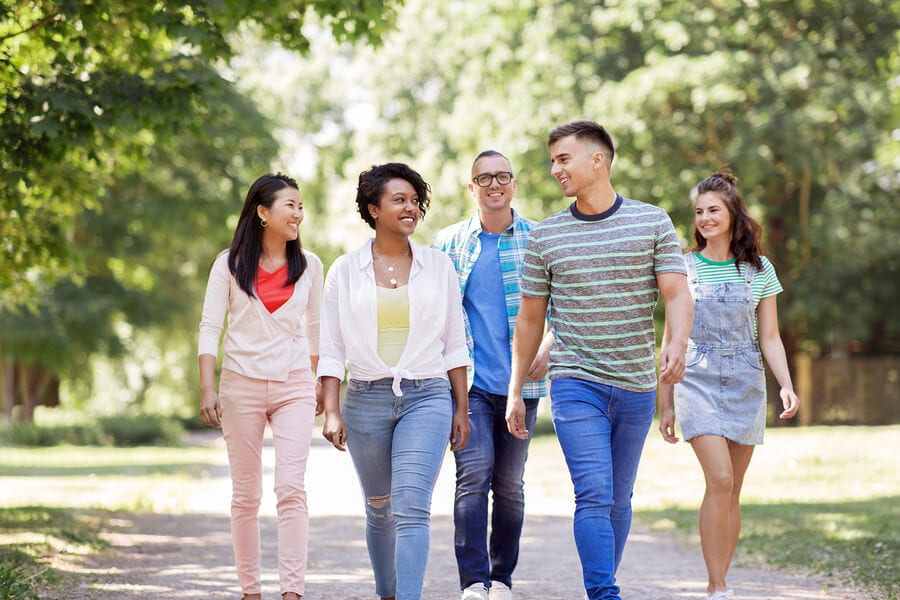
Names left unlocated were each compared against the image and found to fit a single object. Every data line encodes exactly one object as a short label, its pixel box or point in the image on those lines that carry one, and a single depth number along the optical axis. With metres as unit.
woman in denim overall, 6.38
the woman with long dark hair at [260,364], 5.88
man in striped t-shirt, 5.46
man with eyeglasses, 6.32
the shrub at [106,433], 29.20
